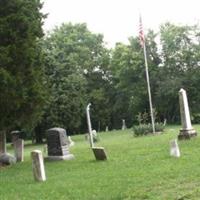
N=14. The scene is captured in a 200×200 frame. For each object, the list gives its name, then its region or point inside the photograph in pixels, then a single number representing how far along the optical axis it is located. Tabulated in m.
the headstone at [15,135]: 26.20
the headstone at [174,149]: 17.39
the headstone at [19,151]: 23.83
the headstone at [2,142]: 23.31
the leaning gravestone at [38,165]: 15.12
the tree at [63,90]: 46.38
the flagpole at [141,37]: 35.56
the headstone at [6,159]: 22.11
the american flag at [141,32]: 35.65
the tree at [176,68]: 60.34
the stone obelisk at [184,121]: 24.16
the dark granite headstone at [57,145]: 22.12
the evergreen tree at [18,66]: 20.28
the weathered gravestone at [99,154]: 19.23
